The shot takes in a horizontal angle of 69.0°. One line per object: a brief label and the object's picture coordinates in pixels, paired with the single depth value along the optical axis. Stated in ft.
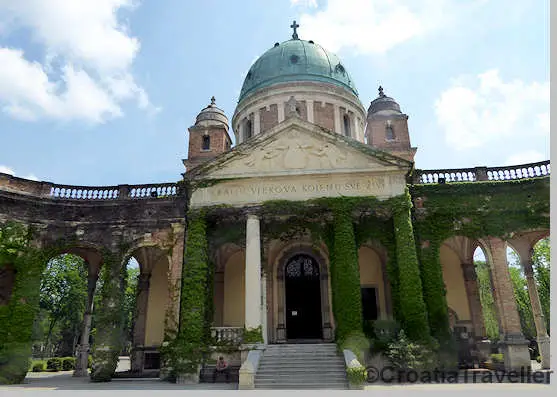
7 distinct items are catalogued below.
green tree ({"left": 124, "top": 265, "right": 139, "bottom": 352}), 148.46
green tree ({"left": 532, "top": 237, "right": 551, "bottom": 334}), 117.39
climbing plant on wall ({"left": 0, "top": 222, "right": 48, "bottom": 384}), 60.39
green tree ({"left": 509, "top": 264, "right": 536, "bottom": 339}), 134.10
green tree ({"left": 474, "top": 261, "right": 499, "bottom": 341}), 146.51
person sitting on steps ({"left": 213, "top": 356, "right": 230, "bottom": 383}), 57.00
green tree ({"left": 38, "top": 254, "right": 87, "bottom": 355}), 135.03
